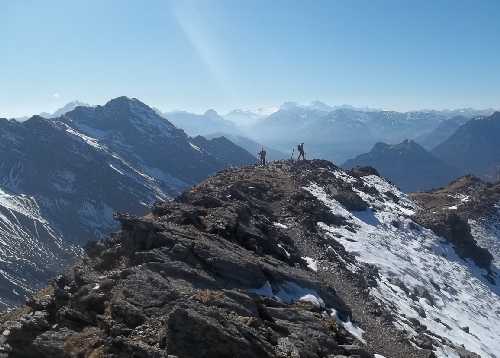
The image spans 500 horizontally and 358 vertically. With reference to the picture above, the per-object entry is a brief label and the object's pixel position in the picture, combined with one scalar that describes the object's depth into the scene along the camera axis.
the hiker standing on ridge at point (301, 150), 97.02
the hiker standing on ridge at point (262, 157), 93.88
